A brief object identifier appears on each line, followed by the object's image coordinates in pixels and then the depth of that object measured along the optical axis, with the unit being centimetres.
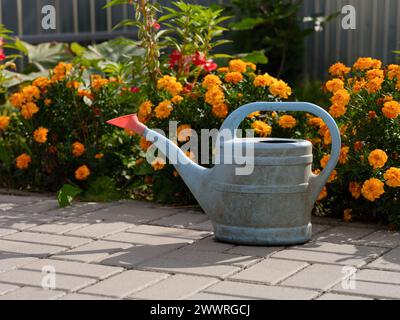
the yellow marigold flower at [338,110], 413
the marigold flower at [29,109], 494
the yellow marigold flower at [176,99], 458
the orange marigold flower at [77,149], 489
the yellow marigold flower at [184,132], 453
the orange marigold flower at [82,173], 480
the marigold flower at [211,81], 451
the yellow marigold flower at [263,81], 442
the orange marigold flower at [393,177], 386
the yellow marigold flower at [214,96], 442
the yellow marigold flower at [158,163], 450
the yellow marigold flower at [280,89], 438
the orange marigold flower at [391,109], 397
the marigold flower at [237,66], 462
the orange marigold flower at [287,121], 435
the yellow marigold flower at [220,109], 443
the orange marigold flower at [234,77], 455
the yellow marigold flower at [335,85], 427
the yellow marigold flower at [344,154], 412
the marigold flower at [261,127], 425
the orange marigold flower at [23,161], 497
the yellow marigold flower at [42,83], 503
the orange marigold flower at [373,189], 391
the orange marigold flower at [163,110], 454
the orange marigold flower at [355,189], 408
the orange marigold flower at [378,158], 391
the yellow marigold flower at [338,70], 449
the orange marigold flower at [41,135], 485
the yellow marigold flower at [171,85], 463
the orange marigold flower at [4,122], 519
